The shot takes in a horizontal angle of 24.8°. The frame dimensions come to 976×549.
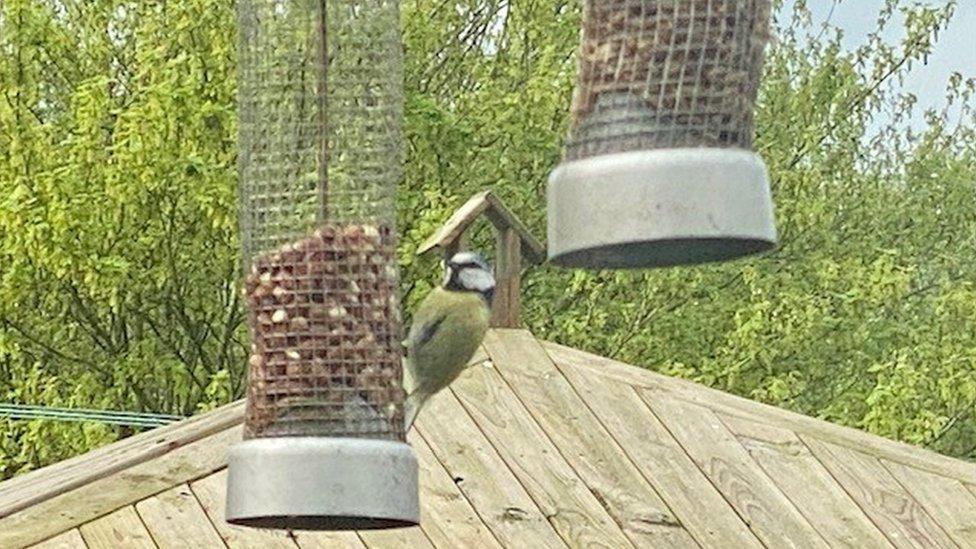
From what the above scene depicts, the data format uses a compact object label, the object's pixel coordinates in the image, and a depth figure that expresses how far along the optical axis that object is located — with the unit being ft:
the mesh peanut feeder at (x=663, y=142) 6.70
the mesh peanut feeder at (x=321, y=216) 10.45
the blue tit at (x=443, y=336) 11.58
